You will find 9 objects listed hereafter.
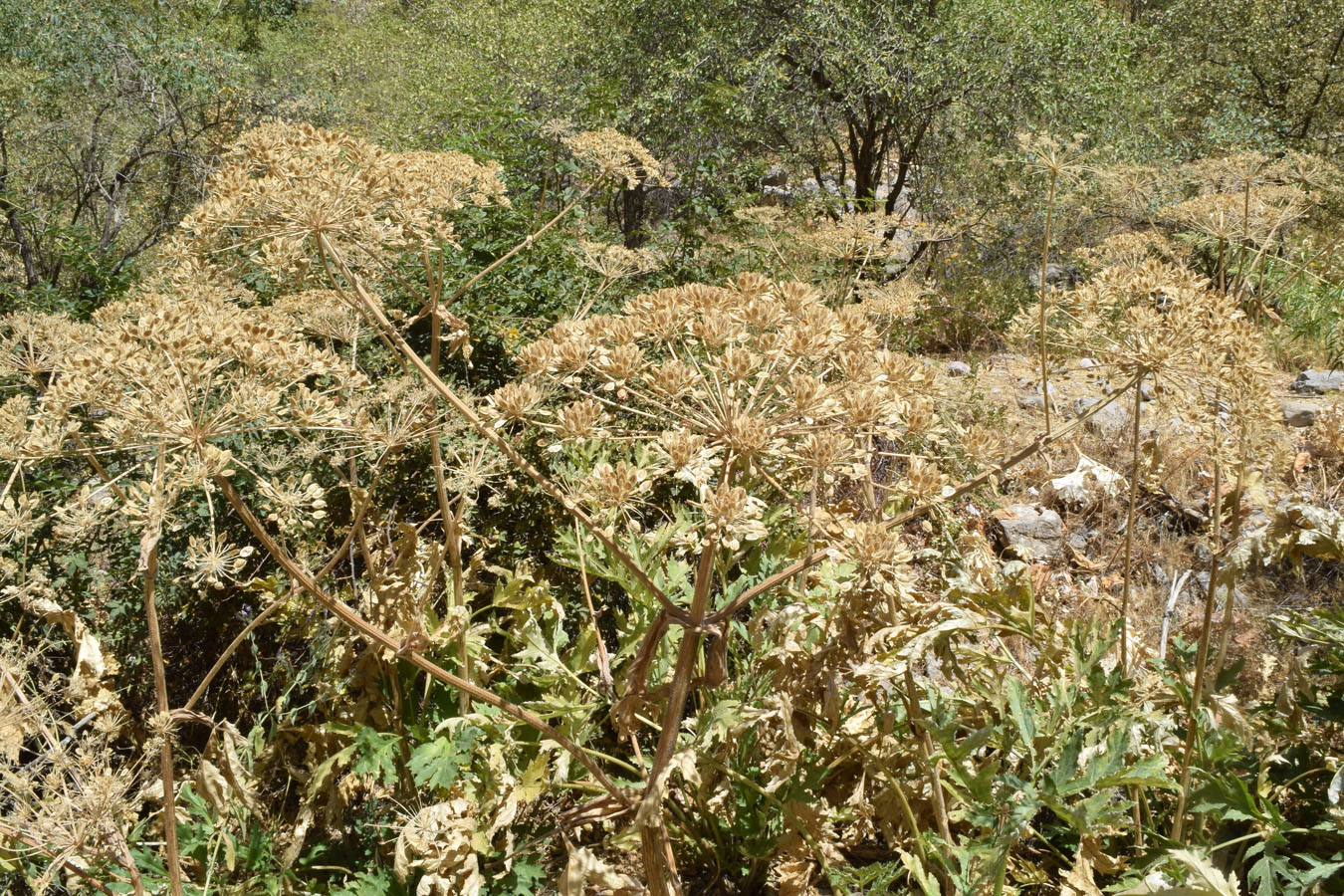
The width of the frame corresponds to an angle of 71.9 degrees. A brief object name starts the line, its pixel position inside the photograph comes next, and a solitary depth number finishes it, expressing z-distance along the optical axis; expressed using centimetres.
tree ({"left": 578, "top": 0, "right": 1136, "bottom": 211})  1058
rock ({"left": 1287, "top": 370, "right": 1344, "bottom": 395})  728
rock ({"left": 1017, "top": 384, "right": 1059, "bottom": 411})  799
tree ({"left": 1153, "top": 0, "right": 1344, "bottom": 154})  1270
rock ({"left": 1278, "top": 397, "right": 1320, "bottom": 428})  666
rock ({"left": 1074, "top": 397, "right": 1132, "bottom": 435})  679
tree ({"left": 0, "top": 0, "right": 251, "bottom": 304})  892
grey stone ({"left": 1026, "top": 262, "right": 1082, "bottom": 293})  1241
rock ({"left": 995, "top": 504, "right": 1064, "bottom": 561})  549
